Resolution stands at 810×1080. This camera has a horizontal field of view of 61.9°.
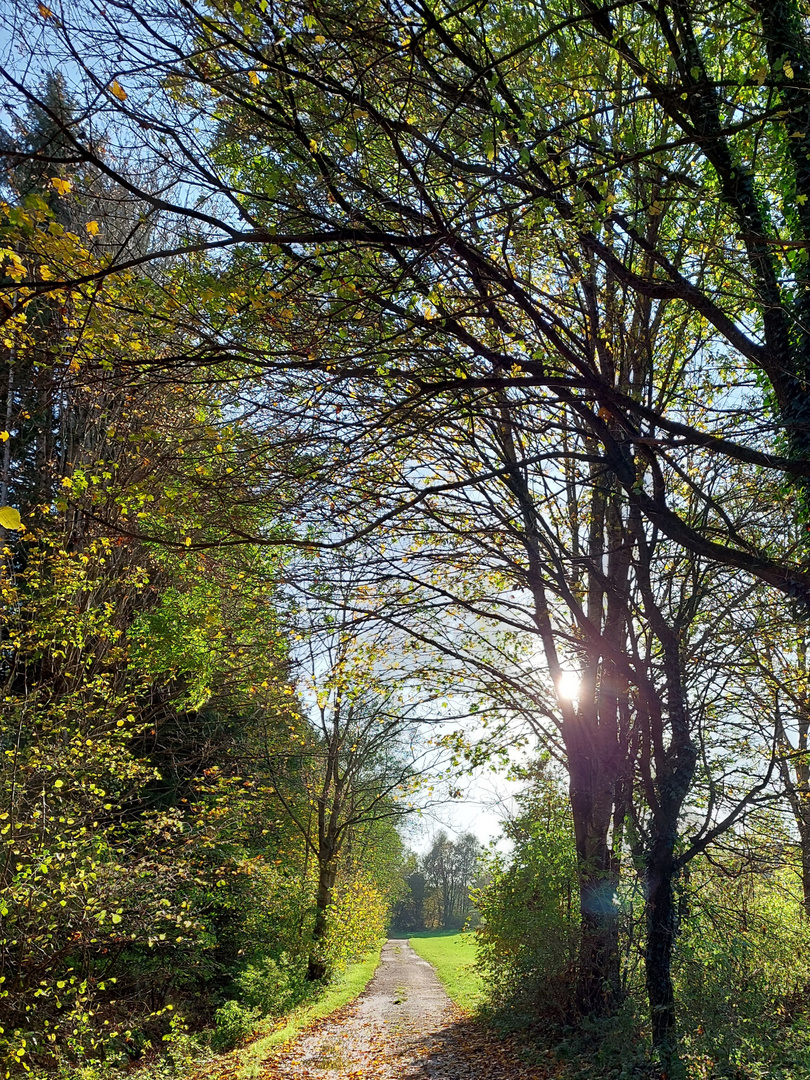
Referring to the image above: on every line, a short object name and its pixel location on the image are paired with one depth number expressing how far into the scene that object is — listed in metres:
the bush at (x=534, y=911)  9.27
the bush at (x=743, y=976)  5.67
